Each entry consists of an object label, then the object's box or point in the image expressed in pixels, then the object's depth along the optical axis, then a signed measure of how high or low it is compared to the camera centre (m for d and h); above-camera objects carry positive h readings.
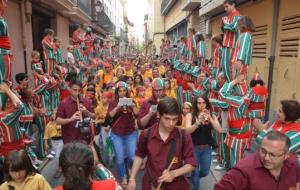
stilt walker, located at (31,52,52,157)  6.51 -0.78
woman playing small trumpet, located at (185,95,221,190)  4.55 -1.06
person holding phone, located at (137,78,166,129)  4.37 -0.61
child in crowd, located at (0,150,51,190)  2.77 -0.96
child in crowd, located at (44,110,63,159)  6.21 -1.43
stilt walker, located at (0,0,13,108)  3.76 +0.02
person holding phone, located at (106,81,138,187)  5.18 -1.11
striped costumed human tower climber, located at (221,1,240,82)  5.44 +0.36
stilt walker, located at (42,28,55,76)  7.89 +0.16
